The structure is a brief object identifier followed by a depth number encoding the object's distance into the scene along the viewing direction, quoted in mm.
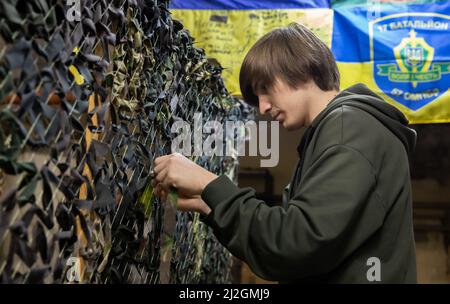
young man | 1305
